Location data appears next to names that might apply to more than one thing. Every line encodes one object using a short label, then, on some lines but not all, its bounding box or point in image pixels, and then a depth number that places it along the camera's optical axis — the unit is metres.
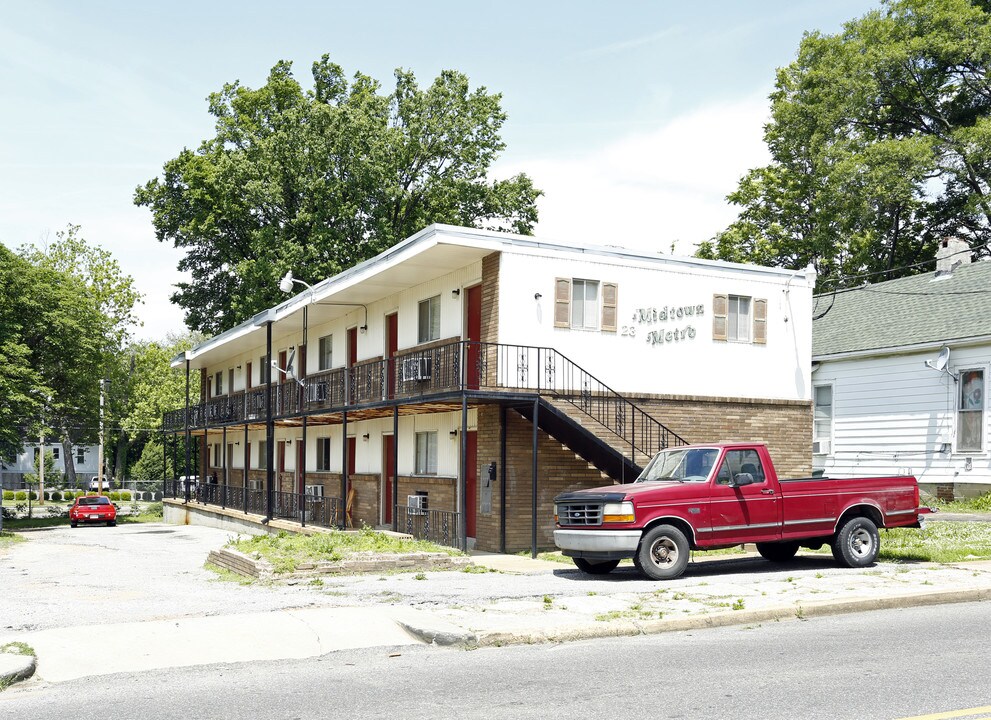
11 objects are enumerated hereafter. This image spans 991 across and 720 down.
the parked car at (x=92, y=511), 47.88
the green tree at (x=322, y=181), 46.69
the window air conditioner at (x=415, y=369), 24.17
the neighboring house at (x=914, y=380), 28.16
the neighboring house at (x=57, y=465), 94.88
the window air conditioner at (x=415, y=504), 24.64
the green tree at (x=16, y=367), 44.88
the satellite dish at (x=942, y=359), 28.45
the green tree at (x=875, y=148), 40.03
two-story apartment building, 22.59
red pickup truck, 15.50
